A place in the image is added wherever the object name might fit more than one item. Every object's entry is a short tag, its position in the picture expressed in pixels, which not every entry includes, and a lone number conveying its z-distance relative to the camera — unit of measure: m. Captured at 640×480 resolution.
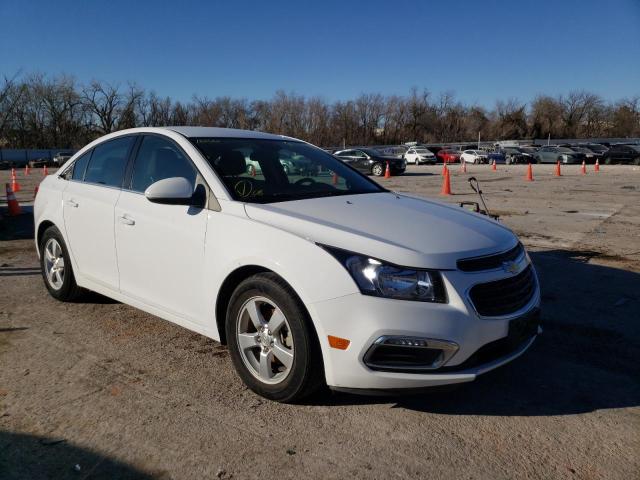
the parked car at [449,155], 48.47
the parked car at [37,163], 57.70
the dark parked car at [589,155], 41.58
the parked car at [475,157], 45.81
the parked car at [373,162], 28.38
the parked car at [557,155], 42.53
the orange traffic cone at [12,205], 11.68
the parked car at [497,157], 45.34
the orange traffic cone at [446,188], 16.47
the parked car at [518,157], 45.21
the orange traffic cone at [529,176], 22.79
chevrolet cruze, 2.78
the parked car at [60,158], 56.01
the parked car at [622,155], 39.34
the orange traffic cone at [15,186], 20.02
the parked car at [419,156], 43.44
